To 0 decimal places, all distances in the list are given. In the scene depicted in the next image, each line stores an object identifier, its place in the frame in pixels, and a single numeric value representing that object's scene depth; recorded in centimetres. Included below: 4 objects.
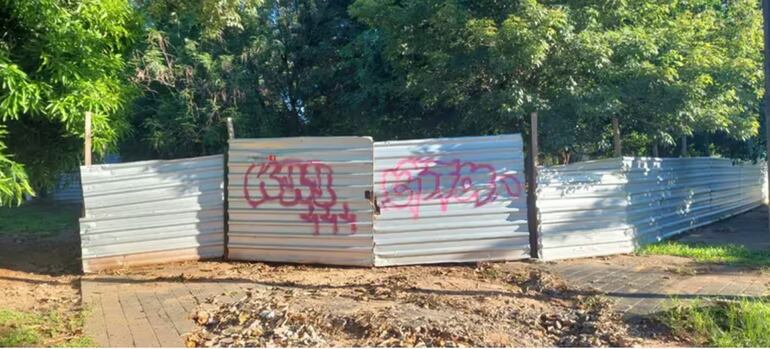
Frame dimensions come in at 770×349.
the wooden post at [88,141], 868
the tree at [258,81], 1383
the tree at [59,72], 774
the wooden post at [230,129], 998
